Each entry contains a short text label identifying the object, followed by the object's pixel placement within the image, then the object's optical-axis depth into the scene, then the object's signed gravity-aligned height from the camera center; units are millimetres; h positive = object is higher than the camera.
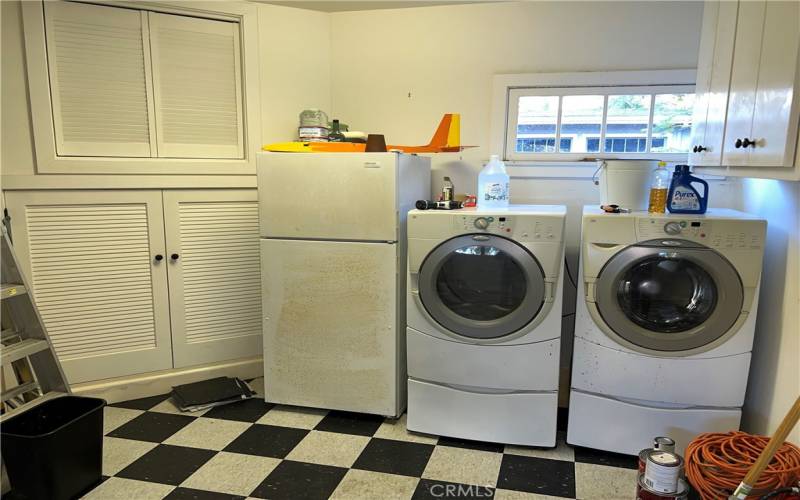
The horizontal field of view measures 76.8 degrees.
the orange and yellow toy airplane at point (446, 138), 2652 +231
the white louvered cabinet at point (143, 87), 2340 +457
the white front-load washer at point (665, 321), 1866 -527
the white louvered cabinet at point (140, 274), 2438 -485
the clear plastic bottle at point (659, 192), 2029 -31
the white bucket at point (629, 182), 2131 +8
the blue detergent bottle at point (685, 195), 2000 -43
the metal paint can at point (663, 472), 1675 -956
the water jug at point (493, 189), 2320 -30
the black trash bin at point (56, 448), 1713 -940
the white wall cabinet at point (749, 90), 1443 +315
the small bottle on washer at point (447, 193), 2320 -49
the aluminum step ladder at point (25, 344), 1933 -632
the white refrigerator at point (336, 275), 2277 -439
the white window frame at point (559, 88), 2508 +491
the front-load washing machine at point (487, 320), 2051 -575
